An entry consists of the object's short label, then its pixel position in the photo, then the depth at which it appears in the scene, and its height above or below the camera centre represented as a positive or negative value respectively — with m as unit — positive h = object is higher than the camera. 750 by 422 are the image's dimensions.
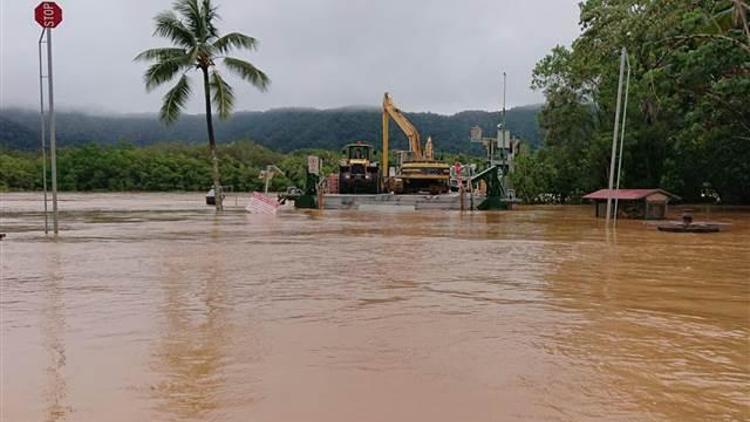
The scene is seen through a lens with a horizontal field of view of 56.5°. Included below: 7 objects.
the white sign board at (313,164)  29.50 +0.76
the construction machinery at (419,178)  33.31 +0.21
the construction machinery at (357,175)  32.22 +0.34
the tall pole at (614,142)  18.66 +1.10
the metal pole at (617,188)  20.06 -0.20
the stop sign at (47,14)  14.62 +3.54
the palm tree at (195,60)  26.22 +4.63
